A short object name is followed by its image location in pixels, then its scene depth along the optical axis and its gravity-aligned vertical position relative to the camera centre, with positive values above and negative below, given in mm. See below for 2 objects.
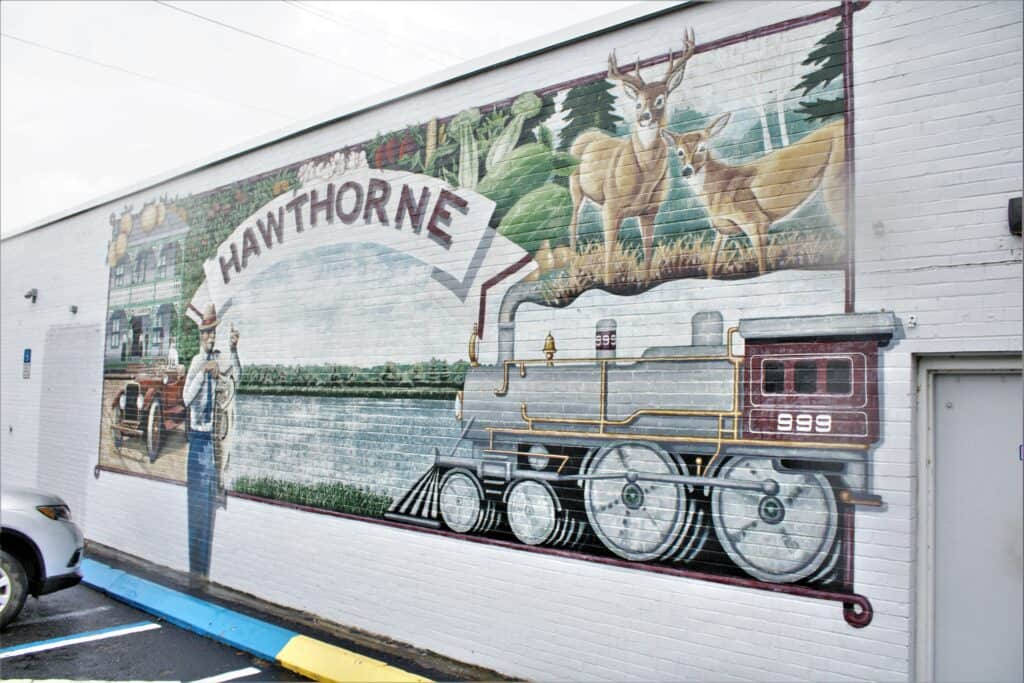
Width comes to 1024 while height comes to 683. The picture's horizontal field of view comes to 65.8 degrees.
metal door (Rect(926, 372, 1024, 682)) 4477 -737
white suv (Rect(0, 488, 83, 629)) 7324 -1695
